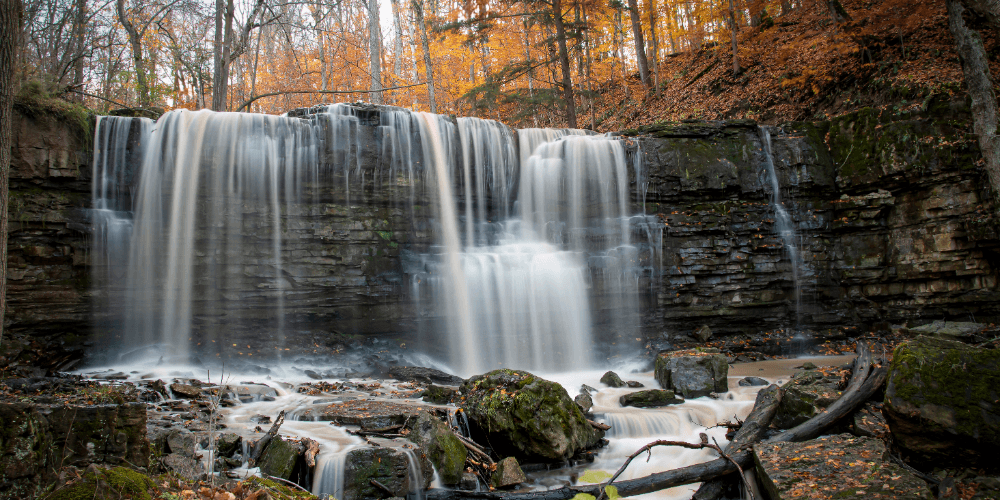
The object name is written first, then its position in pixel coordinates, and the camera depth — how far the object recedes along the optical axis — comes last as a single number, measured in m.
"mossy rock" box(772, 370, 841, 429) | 5.47
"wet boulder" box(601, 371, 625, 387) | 8.98
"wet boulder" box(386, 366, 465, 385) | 9.22
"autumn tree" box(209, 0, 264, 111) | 14.27
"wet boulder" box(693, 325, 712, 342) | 11.35
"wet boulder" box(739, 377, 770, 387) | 8.23
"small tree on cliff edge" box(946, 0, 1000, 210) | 9.09
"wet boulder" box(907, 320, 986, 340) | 8.15
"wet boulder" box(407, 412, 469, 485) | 5.00
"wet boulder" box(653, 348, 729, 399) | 7.79
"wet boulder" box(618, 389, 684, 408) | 7.45
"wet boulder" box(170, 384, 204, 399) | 7.09
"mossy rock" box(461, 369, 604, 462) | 5.66
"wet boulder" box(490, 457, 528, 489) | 5.11
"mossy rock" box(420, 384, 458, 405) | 7.23
